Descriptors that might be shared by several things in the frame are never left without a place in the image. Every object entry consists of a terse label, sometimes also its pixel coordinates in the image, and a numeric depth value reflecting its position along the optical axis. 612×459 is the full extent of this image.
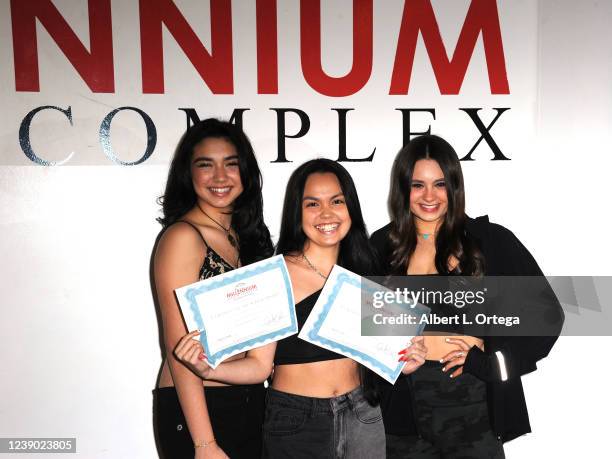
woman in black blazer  1.85
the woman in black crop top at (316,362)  1.72
